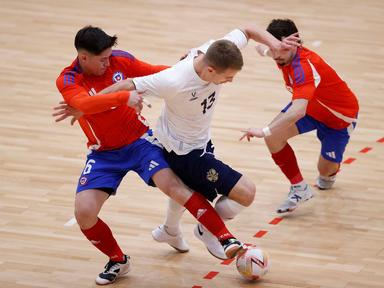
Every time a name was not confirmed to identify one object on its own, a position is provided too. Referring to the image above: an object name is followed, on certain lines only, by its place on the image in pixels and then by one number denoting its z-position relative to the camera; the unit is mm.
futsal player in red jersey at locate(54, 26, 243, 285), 11164
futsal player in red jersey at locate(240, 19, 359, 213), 12875
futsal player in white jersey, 10773
